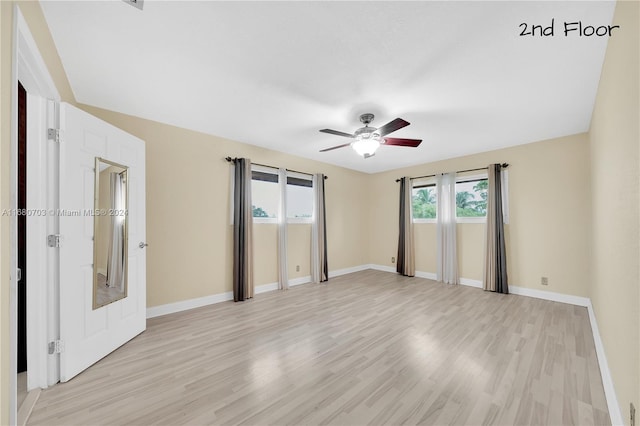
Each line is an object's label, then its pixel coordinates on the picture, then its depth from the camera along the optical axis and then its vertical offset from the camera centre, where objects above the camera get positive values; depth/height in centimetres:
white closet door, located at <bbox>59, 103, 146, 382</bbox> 190 -27
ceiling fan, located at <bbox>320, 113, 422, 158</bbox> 287 +94
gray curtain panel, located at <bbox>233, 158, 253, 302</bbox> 381 -25
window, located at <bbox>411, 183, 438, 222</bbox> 535 +30
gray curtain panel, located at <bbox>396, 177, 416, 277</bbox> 548 -50
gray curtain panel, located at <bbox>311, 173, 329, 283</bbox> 500 -41
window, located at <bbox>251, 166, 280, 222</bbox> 431 +41
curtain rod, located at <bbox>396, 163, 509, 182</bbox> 426 +86
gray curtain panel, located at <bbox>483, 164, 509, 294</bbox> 416 -49
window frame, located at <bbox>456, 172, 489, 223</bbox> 458 +68
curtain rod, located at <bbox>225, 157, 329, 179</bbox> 387 +93
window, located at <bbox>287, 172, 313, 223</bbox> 486 +39
